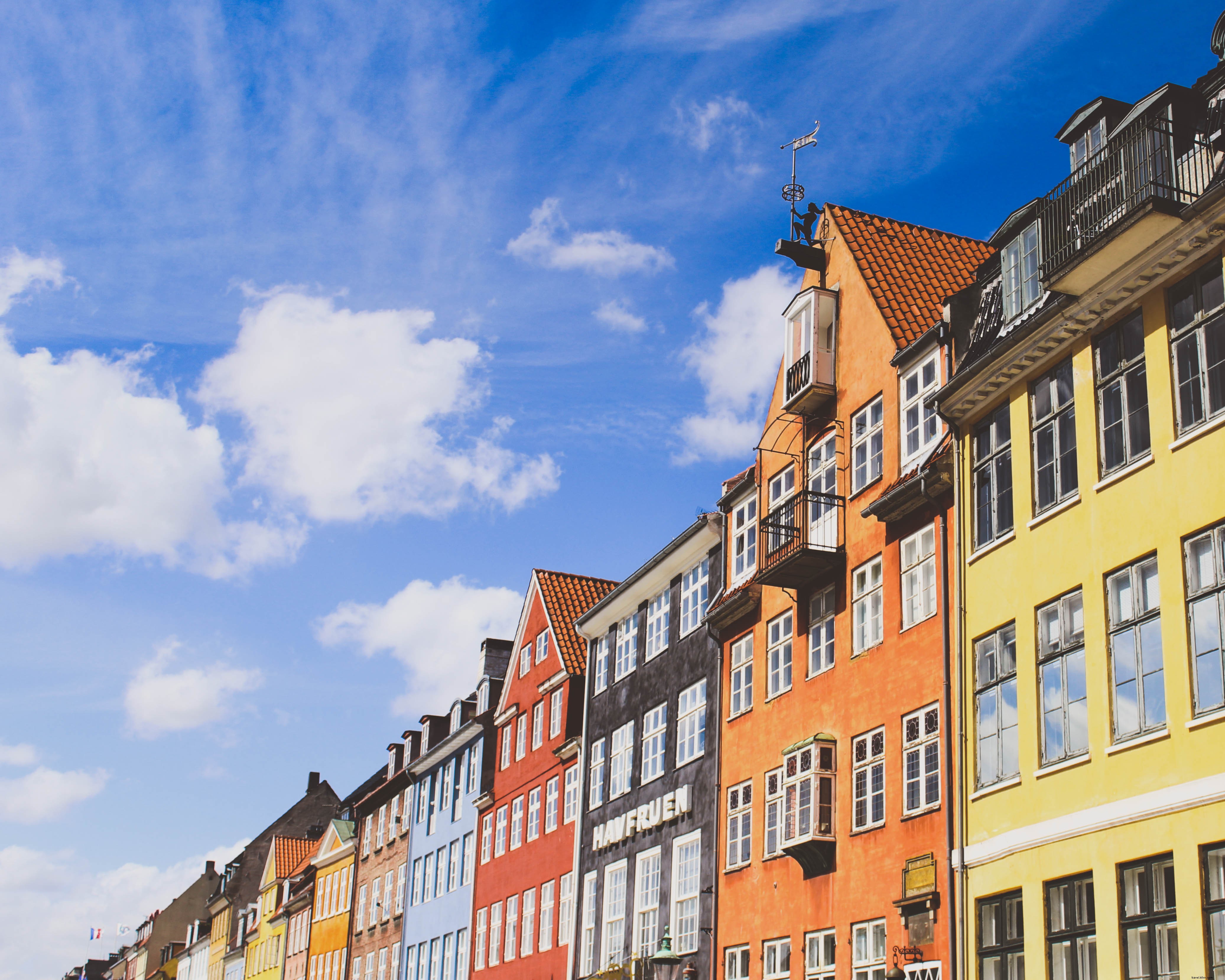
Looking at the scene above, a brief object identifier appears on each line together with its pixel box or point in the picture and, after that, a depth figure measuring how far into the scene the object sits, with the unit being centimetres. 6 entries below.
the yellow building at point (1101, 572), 1734
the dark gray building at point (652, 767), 3219
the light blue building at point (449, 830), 4956
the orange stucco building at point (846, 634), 2377
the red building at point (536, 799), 4075
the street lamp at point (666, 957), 2917
